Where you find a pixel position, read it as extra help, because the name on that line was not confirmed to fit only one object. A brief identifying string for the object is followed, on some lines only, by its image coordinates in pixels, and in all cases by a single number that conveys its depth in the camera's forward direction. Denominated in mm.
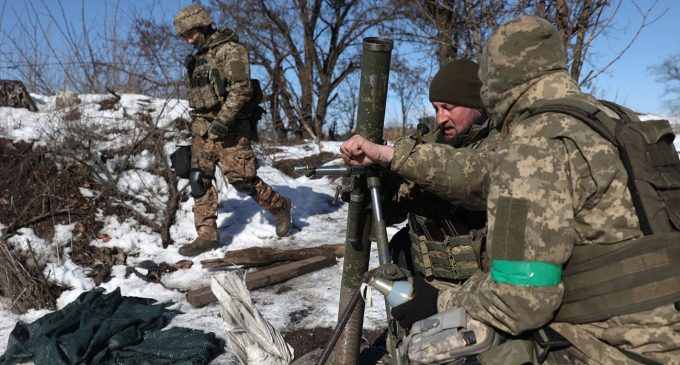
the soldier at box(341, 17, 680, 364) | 1465
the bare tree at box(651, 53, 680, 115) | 31469
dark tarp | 3154
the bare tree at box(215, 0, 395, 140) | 18047
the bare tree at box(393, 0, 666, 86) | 6191
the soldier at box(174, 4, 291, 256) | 5297
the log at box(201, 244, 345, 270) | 5023
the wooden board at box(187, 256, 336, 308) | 4219
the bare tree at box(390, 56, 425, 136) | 17047
